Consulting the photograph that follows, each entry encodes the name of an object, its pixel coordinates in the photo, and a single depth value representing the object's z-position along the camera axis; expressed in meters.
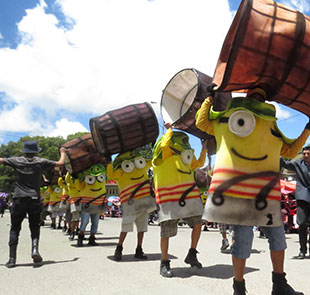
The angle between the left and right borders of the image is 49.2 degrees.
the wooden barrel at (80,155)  6.59
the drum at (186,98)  3.69
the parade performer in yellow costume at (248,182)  2.62
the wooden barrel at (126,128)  5.06
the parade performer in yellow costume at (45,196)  14.72
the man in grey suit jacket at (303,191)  5.33
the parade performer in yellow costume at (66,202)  10.22
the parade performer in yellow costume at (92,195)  6.95
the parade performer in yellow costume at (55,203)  12.82
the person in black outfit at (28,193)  4.68
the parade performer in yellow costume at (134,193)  5.04
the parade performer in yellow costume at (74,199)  7.19
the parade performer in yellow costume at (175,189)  3.96
